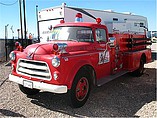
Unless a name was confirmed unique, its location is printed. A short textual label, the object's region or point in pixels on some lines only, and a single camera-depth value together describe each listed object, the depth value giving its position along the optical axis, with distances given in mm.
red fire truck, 4504
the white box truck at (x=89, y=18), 10983
